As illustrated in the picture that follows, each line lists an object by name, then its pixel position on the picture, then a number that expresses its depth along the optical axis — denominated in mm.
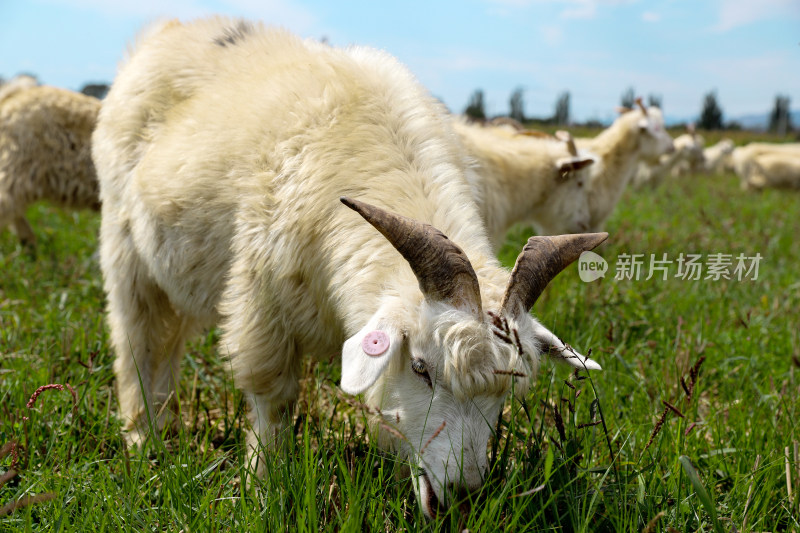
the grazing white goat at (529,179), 5637
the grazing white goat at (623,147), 7656
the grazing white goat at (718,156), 24062
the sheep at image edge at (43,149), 5852
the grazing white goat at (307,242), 2023
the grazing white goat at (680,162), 15109
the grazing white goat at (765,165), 19344
